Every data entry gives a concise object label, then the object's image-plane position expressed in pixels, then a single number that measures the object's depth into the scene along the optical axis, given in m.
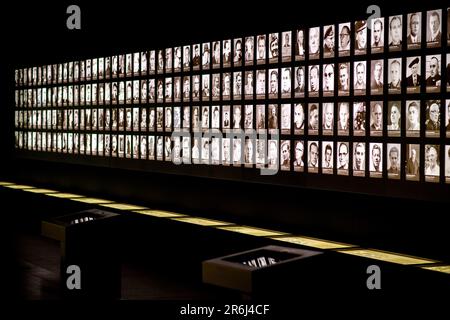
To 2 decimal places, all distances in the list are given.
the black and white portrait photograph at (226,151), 8.50
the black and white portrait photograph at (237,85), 8.26
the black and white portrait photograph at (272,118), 7.78
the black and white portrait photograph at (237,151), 8.31
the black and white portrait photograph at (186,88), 9.12
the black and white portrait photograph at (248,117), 8.11
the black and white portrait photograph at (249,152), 8.10
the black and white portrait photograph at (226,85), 8.42
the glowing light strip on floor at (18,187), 12.09
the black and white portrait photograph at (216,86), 8.61
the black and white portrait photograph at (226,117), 8.45
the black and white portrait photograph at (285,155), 7.64
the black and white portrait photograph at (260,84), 7.92
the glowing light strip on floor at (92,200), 10.02
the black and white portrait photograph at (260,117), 7.94
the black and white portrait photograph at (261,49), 7.91
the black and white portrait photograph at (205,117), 8.81
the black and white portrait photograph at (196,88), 8.95
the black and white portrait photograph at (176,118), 9.29
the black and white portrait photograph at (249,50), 8.06
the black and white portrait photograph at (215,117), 8.63
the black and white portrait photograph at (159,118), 9.62
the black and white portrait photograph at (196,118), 8.95
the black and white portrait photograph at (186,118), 9.11
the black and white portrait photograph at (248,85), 8.10
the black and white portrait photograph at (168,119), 9.45
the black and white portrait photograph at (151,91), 9.79
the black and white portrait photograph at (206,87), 8.77
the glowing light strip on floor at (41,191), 11.39
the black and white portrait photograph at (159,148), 9.62
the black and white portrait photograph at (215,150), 8.68
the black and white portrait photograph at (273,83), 7.75
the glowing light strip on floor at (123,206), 9.37
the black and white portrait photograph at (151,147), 9.78
